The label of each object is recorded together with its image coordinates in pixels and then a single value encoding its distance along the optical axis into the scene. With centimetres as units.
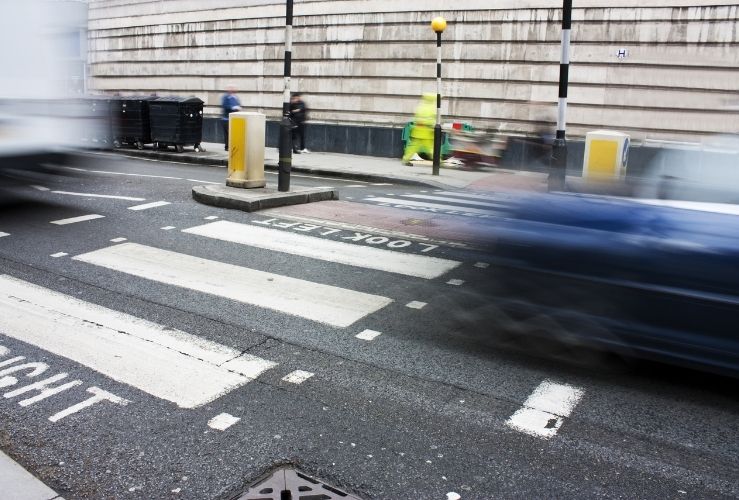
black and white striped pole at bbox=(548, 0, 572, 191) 1253
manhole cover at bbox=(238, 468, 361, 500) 327
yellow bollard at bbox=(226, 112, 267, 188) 1123
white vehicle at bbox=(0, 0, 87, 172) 886
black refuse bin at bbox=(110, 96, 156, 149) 2041
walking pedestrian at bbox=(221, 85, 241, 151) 2166
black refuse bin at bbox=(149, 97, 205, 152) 1975
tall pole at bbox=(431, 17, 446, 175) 1589
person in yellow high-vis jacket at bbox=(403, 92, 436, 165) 1831
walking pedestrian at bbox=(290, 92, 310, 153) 2133
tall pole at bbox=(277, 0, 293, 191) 1106
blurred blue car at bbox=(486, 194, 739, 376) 415
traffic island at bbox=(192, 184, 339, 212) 1036
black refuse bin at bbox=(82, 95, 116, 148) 1328
